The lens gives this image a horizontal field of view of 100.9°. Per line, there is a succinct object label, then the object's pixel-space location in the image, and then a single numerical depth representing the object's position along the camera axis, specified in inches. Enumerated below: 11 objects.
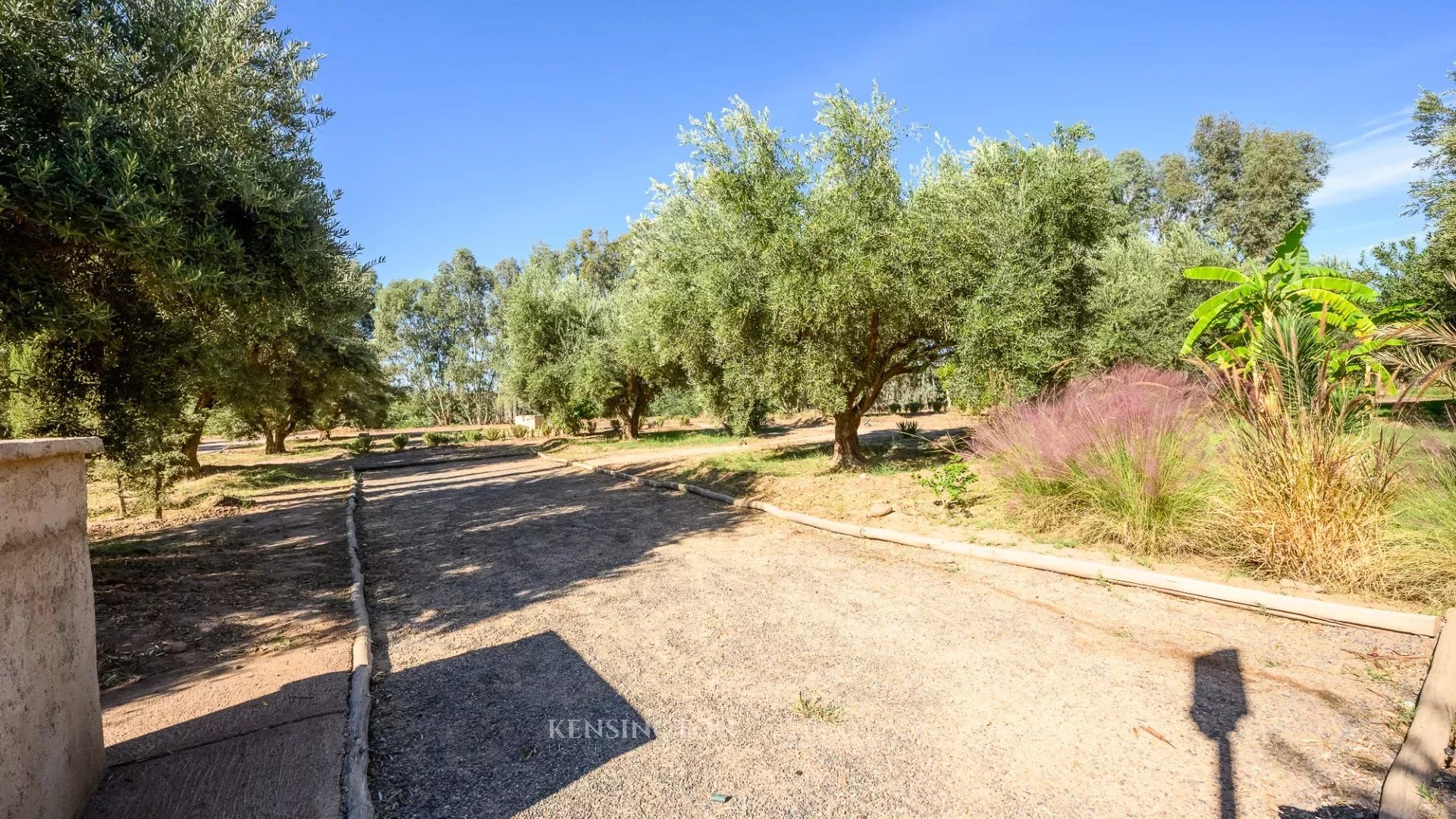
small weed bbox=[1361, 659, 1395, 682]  134.5
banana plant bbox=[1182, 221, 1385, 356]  361.7
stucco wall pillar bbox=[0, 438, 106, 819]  78.8
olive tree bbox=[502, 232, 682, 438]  936.9
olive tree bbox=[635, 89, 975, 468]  398.0
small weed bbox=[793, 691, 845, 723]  128.8
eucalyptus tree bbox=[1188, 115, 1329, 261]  1290.6
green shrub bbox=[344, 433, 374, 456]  1088.8
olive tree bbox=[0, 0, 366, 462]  189.2
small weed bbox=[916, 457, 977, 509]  314.2
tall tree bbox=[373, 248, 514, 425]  2134.6
